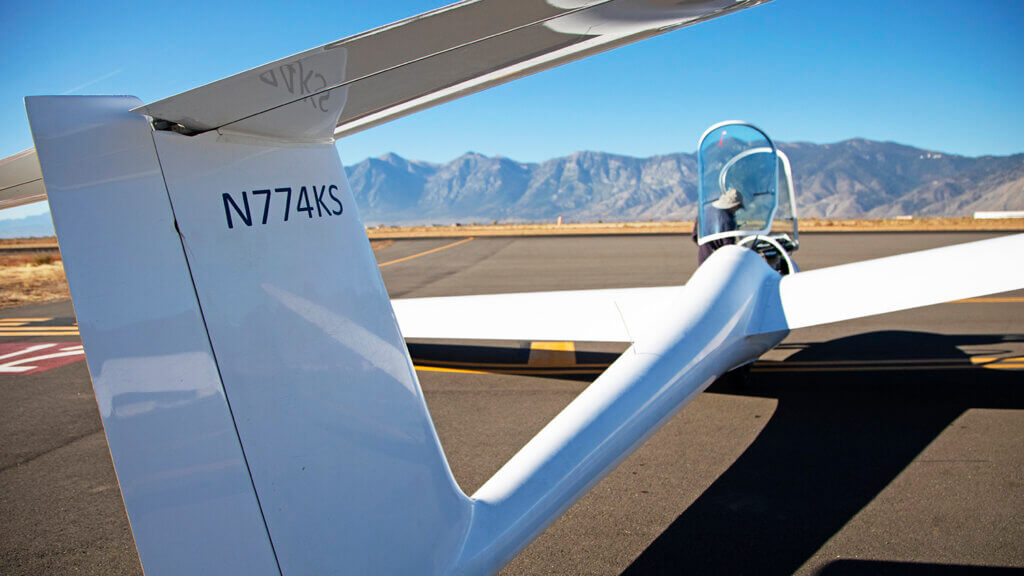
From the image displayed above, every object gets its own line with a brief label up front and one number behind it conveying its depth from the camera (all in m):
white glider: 1.19
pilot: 6.11
